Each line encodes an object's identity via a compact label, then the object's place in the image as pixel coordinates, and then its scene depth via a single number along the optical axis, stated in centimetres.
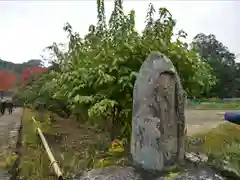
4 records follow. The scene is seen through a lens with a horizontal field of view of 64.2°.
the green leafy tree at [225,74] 1800
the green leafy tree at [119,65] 270
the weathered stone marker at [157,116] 196
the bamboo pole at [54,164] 215
